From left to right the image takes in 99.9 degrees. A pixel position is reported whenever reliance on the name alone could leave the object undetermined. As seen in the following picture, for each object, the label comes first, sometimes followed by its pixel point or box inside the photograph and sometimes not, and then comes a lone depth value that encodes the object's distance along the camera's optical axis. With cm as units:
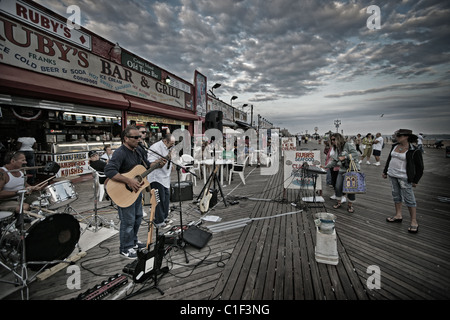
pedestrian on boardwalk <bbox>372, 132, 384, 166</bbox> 1187
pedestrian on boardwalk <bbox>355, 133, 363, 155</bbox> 1540
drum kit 249
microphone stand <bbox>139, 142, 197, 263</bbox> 329
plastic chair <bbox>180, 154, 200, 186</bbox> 761
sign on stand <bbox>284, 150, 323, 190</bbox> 596
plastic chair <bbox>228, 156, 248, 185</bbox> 829
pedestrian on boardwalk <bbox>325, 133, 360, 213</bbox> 484
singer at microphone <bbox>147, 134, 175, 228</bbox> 395
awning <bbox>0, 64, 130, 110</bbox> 546
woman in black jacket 367
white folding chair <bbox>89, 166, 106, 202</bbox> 448
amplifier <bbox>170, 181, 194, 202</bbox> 592
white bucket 288
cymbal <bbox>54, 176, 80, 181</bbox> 366
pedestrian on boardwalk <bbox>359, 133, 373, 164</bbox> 1272
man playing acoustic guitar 280
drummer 309
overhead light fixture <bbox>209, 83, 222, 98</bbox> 1798
